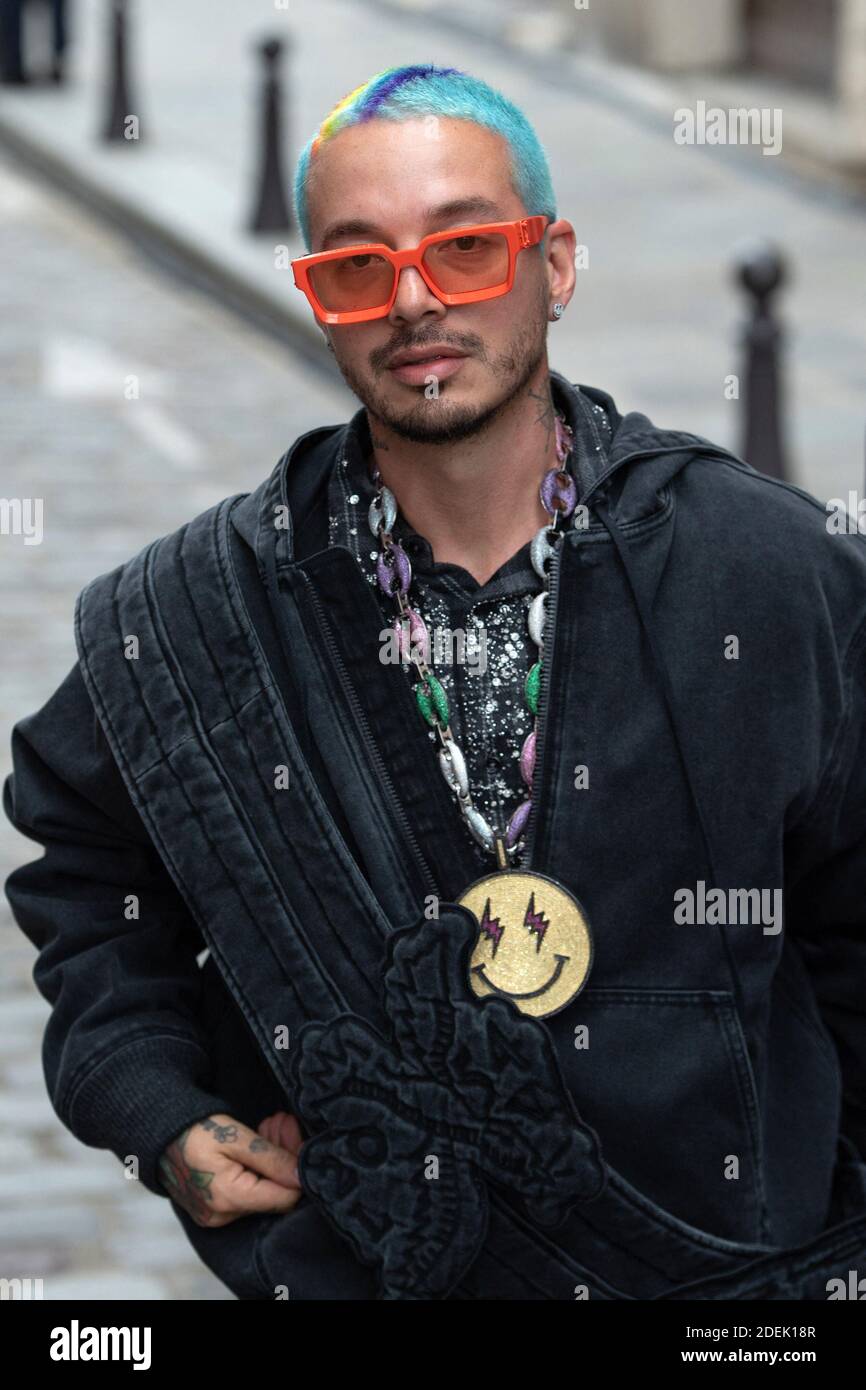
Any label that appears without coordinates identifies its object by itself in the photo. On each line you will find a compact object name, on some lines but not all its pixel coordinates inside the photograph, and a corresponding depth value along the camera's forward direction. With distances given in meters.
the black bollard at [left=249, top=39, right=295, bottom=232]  13.89
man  2.56
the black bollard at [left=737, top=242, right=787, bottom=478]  9.10
